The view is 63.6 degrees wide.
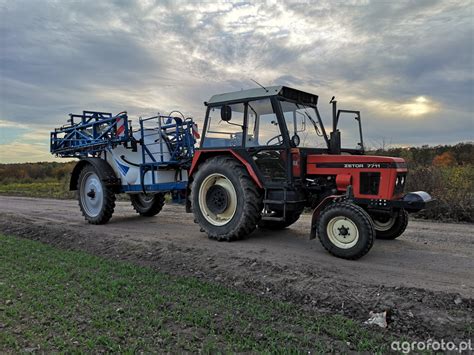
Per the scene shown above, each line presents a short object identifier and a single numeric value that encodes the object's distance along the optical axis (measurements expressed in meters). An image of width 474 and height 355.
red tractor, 5.64
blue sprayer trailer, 8.77
